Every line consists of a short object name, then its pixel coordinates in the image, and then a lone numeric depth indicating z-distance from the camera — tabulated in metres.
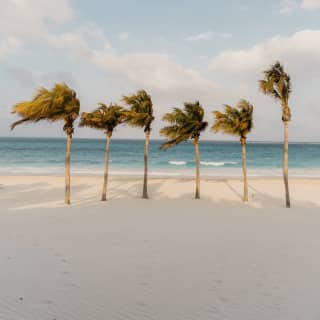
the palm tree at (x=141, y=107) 17.33
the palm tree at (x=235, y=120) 17.14
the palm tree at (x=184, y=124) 18.00
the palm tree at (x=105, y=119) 16.41
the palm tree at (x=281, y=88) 15.76
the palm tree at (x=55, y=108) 13.84
